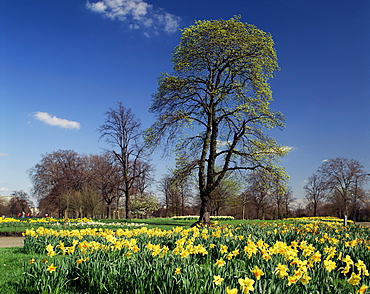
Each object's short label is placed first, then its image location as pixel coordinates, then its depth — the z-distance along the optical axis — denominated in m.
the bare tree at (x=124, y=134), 28.75
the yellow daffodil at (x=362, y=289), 2.78
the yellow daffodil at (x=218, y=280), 2.86
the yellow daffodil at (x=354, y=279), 2.92
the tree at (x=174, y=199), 44.78
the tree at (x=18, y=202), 65.06
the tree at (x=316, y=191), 48.53
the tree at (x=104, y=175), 34.88
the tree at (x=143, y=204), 41.56
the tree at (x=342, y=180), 45.76
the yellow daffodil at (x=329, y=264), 3.46
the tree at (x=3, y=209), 70.24
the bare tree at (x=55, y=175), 39.12
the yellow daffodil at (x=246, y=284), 2.57
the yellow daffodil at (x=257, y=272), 2.98
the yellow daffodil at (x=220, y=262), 3.63
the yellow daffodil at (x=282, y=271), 3.15
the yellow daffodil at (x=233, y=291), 2.34
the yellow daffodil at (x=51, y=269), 4.16
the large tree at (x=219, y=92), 16.95
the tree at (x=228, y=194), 36.09
